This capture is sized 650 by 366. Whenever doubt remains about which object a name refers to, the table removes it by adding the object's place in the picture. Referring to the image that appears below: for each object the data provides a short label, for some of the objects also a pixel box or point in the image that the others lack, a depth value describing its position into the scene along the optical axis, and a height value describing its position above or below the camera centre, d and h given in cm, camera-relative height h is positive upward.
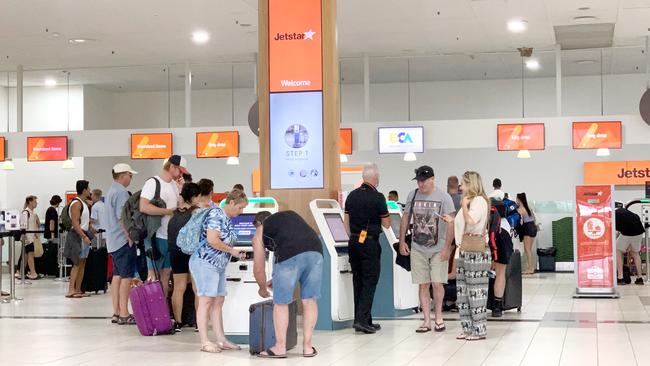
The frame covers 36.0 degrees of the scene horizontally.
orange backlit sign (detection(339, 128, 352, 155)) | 1788 +80
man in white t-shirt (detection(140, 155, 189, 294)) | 938 -21
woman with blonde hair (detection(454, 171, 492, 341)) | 838 -67
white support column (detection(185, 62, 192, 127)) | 1891 +173
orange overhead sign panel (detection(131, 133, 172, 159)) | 1881 +78
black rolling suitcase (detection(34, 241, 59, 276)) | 1852 -139
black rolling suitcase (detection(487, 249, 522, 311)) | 1033 -109
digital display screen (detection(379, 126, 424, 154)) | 1783 +80
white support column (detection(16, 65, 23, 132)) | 1902 +188
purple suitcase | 885 -108
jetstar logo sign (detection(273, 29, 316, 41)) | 1009 +151
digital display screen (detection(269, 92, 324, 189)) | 995 +45
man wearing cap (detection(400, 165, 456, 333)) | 884 -48
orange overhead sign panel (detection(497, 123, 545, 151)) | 1744 +82
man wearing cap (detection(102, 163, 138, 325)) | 982 -60
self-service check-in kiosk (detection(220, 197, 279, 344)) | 828 -92
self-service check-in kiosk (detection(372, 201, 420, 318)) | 1023 -105
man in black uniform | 893 -54
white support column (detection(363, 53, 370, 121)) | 1830 +168
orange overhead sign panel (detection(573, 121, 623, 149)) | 1719 +84
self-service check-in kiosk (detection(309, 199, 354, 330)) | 916 -87
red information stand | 1242 -75
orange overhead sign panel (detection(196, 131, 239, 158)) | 1858 +78
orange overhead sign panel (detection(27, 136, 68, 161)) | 1917 +75
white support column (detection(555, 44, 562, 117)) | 1756 +181
